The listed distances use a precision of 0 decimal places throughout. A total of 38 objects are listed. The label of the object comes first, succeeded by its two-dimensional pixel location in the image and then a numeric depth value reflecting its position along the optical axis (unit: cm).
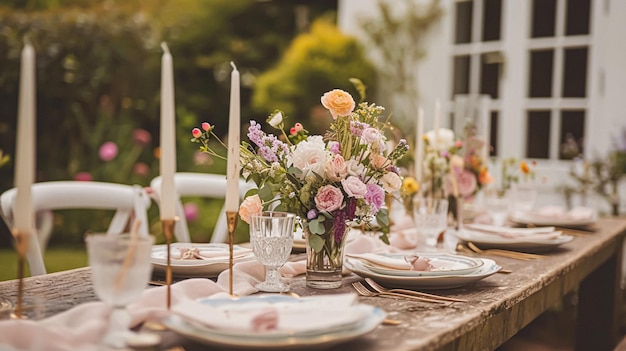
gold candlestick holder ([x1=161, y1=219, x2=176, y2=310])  107
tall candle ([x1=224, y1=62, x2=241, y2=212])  119
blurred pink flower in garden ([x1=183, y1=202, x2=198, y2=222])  489
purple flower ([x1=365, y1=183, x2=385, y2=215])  136
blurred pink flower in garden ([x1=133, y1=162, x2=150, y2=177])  523
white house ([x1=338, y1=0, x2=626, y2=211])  416
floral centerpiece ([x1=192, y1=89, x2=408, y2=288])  133
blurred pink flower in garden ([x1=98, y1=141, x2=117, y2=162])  513
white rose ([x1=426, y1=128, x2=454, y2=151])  229
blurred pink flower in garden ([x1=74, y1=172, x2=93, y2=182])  488
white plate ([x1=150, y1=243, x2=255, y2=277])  143
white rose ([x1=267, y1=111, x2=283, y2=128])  137
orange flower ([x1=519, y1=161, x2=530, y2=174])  236
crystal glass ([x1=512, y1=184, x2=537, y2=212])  260
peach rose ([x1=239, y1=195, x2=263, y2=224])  138
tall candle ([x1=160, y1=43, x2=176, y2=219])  104
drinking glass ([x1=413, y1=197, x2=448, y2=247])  186
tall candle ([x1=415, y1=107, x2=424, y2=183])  211
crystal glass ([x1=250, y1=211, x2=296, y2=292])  133
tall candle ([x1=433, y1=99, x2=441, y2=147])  221
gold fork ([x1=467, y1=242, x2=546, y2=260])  187
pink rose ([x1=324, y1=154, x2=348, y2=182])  132
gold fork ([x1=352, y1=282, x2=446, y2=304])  130
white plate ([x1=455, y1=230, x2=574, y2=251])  196
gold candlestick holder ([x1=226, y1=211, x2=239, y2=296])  121
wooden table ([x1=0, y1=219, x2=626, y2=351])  105
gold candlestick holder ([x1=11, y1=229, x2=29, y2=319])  96
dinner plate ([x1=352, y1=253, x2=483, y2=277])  138
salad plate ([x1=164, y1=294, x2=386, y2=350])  92
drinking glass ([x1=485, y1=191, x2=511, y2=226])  243
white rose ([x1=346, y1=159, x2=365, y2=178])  135
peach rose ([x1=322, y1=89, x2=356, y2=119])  135
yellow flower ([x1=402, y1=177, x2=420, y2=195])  207
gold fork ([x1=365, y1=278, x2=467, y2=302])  131
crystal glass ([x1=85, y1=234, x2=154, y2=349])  95
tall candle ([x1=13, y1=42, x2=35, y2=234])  92
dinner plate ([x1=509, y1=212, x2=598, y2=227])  255
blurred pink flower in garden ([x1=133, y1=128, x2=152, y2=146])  515
